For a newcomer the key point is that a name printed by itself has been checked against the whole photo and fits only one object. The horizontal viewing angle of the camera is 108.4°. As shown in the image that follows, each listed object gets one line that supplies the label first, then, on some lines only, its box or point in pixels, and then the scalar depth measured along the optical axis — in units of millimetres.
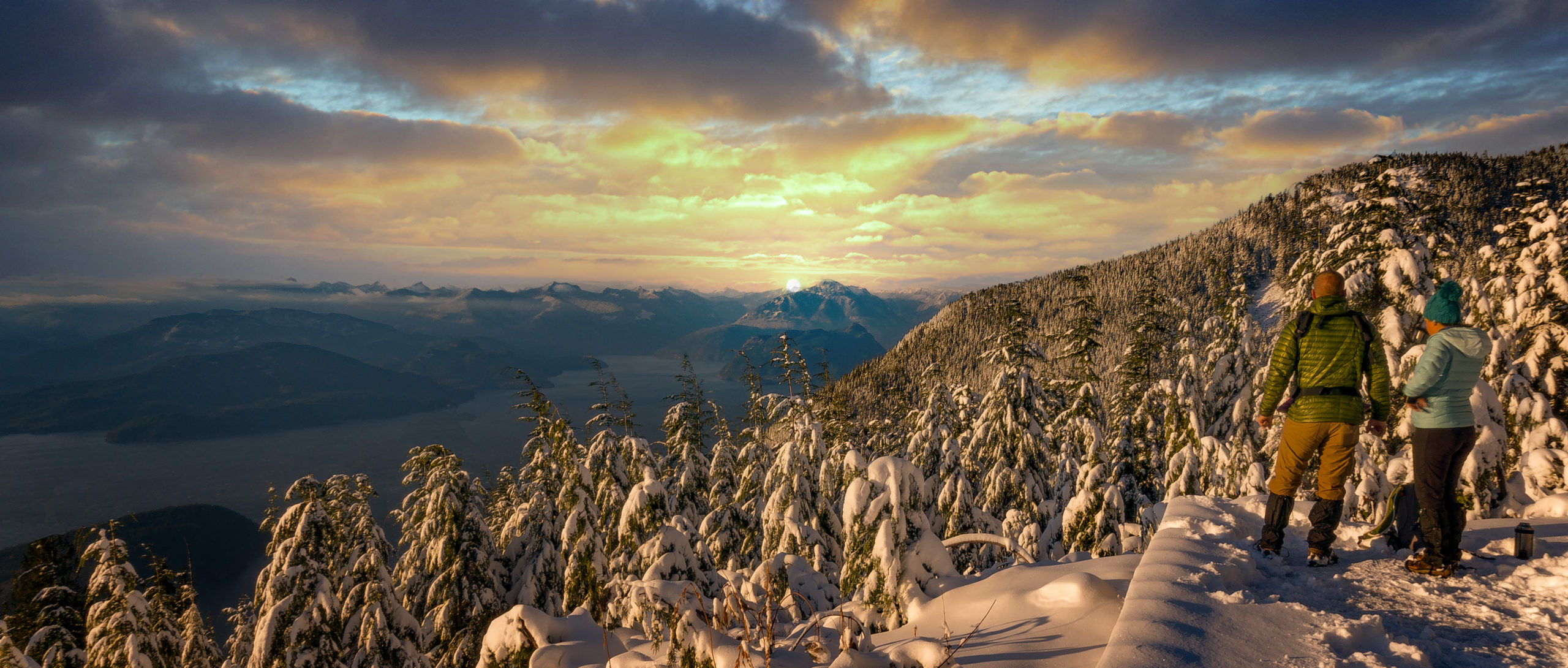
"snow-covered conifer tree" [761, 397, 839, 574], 9211
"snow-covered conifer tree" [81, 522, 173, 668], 12188
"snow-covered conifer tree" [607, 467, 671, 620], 5797
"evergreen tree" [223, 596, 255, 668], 19000
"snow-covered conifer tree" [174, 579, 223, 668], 15688
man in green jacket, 4867
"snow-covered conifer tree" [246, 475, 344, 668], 10703
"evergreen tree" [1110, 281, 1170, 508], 14805
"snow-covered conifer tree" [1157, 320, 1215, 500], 13469
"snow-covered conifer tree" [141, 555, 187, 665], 13039
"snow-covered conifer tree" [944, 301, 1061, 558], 14289
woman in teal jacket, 4668
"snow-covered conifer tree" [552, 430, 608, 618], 11711
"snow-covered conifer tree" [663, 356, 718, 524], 14477
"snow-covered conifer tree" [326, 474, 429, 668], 11820
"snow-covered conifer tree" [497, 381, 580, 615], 13922
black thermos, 4469
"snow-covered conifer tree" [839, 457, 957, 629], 4613
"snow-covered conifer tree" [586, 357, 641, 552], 13117
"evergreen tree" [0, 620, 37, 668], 10742
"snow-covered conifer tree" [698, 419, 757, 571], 13664
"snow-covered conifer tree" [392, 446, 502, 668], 13383
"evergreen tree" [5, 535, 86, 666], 14320
